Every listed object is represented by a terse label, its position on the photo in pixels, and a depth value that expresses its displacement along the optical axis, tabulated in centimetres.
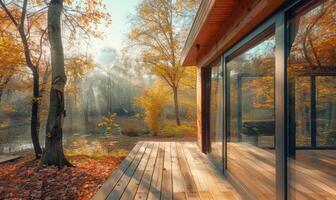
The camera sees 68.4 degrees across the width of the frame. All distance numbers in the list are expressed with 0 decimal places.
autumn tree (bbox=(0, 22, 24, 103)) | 623
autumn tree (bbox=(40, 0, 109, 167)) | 490
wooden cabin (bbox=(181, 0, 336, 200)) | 134
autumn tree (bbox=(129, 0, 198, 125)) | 1142
